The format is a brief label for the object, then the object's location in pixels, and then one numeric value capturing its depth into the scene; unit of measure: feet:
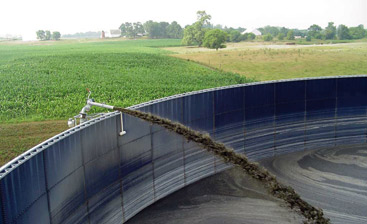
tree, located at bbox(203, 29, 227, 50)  295.07
